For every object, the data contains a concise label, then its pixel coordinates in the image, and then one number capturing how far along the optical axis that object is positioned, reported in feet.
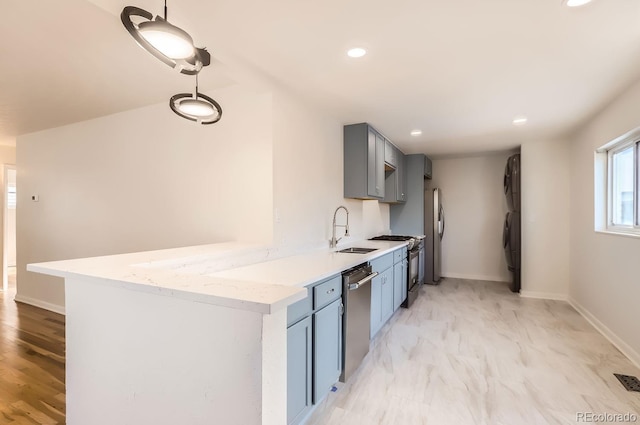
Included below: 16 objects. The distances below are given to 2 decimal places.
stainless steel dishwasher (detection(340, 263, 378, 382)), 7.21
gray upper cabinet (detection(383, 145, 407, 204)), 15.57
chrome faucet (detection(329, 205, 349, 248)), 10.80
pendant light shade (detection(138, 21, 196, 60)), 3.78
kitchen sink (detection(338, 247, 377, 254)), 9.90
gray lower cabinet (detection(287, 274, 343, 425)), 5.31
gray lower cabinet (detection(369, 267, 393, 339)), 9.31
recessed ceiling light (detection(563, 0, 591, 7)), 4.91
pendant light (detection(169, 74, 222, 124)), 6.02
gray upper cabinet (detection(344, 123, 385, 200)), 11.76
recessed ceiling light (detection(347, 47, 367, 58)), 6.41
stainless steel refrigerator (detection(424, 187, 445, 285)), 17.38
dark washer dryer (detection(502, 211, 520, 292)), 15.79
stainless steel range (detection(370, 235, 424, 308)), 13.42
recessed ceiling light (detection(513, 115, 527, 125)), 11.11
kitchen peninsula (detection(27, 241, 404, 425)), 2.98
